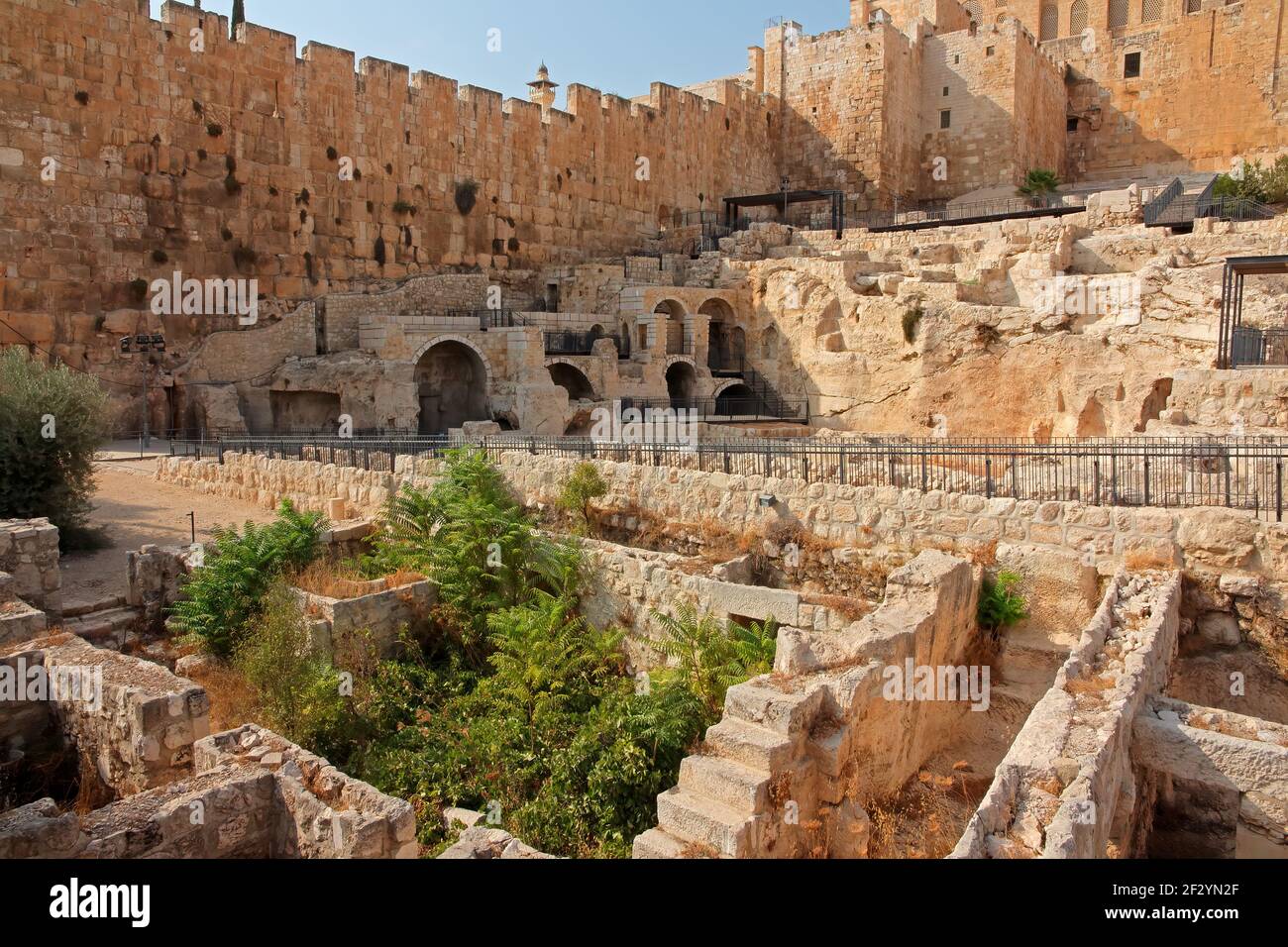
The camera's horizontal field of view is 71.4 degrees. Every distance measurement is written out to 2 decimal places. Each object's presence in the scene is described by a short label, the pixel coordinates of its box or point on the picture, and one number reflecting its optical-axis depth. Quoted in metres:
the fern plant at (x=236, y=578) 8.91
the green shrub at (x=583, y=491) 11.60
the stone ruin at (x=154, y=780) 4.36
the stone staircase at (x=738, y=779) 4.98
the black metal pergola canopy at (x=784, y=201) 31.73
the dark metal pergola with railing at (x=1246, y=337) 14.52
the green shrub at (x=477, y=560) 9.79
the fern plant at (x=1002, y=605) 8.09
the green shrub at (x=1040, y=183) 30.88
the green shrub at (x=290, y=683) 7.55
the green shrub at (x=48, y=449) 11.53
